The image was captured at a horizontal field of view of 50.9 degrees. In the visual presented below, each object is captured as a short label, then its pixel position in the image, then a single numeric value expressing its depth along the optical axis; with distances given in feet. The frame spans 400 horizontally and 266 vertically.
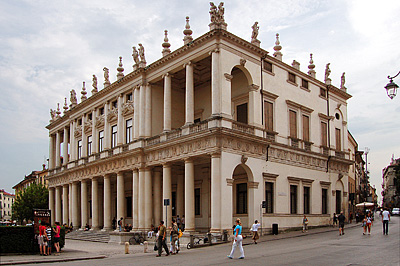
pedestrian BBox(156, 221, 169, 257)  69.77
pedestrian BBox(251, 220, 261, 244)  81.86
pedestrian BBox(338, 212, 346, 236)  94.02
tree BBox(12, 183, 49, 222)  213.46
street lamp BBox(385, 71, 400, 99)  42.47
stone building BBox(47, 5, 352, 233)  94.38
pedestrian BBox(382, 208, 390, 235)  88.89
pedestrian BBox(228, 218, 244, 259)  59.57
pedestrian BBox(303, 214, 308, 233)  105.92
